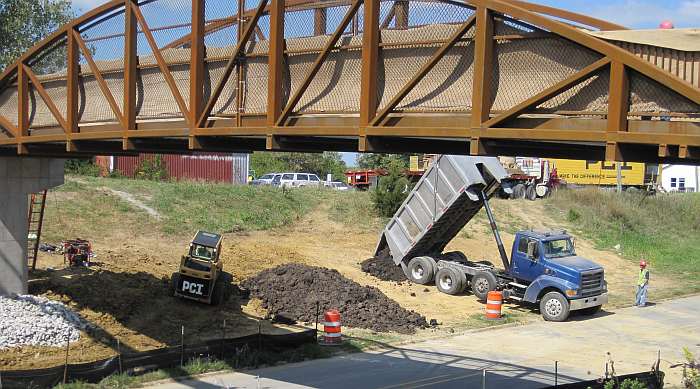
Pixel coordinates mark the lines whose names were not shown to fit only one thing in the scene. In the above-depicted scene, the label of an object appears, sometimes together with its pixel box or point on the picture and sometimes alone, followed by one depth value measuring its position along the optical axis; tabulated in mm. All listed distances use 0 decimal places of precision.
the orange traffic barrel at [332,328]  20297
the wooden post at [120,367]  16172
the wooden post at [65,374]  15259
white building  83462
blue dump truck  24266
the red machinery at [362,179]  56844
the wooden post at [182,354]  17219
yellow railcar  58156
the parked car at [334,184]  56631
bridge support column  19969
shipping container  47334
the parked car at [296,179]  54344
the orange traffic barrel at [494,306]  24297
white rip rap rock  18156
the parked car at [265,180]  53081
